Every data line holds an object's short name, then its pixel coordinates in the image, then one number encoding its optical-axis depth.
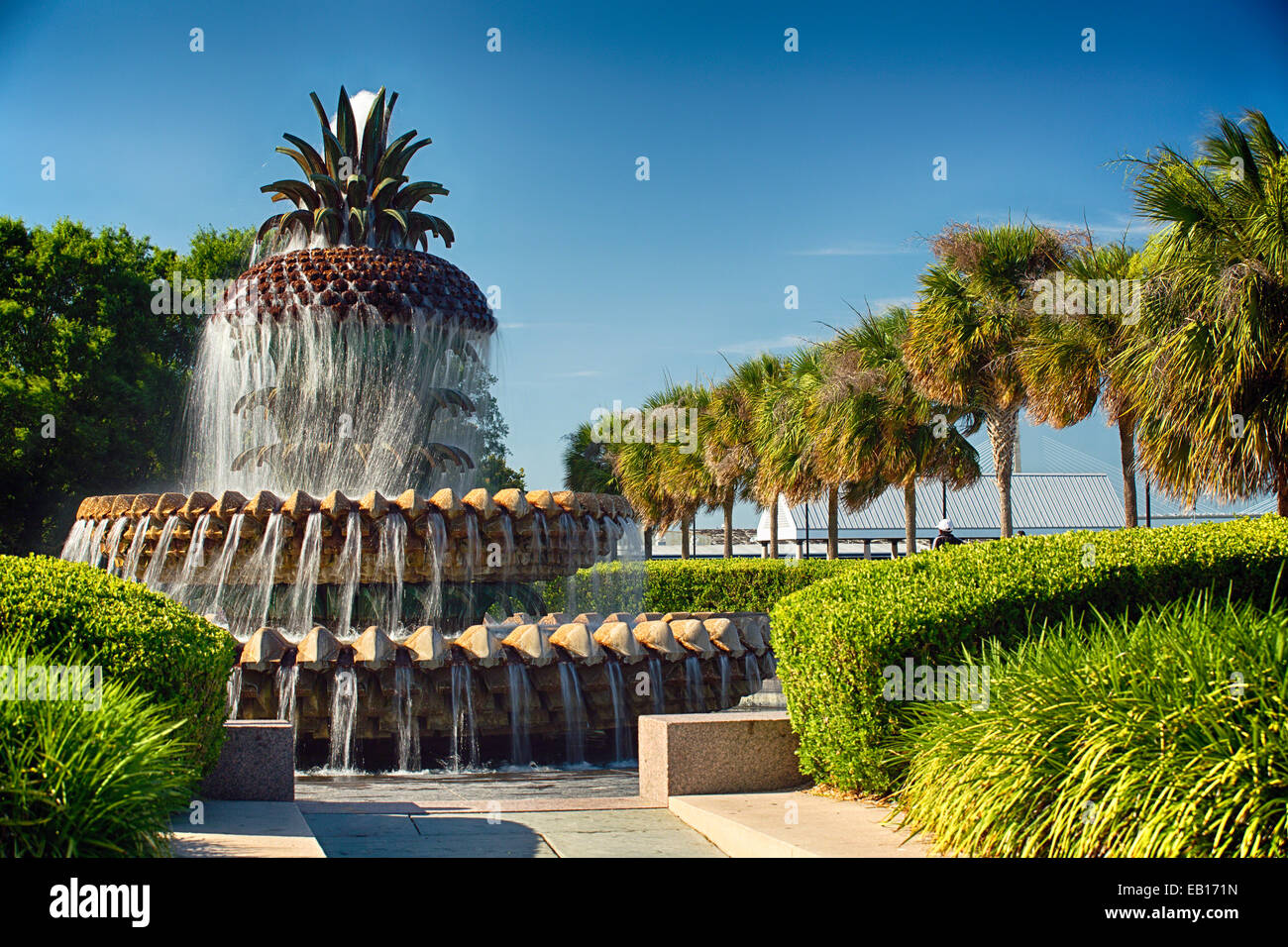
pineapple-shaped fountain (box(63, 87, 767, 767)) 9.03
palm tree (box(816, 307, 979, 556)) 28.03
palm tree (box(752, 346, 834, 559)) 32.44
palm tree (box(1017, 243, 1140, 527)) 19.30
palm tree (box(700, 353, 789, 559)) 40.28
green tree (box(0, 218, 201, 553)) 31.83
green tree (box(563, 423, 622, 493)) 58.38
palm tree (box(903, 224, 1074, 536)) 23.50
